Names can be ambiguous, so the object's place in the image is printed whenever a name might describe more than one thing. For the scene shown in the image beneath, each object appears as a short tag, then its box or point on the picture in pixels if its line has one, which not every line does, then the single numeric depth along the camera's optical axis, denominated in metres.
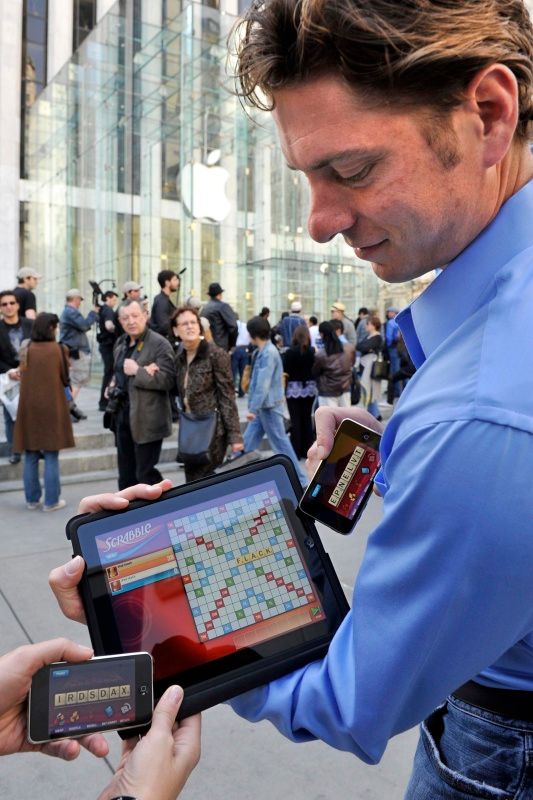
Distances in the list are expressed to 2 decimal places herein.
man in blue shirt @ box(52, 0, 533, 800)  0.64
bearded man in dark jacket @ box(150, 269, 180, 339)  8.26
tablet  1.02
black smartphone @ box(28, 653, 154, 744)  0.96
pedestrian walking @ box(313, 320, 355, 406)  8.10
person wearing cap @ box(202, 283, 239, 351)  8.80
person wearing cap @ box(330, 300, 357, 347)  11.67
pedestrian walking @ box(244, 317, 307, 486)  6.80
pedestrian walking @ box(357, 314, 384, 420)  10.36
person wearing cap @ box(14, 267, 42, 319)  8.55
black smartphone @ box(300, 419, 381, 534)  1.15
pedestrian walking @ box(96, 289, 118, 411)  9.45
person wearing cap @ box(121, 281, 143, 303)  8.63
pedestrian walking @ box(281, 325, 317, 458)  8.16
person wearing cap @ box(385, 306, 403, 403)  10.62
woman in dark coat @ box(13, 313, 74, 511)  5.96
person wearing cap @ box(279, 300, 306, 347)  10.82
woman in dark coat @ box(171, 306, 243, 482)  5.28
